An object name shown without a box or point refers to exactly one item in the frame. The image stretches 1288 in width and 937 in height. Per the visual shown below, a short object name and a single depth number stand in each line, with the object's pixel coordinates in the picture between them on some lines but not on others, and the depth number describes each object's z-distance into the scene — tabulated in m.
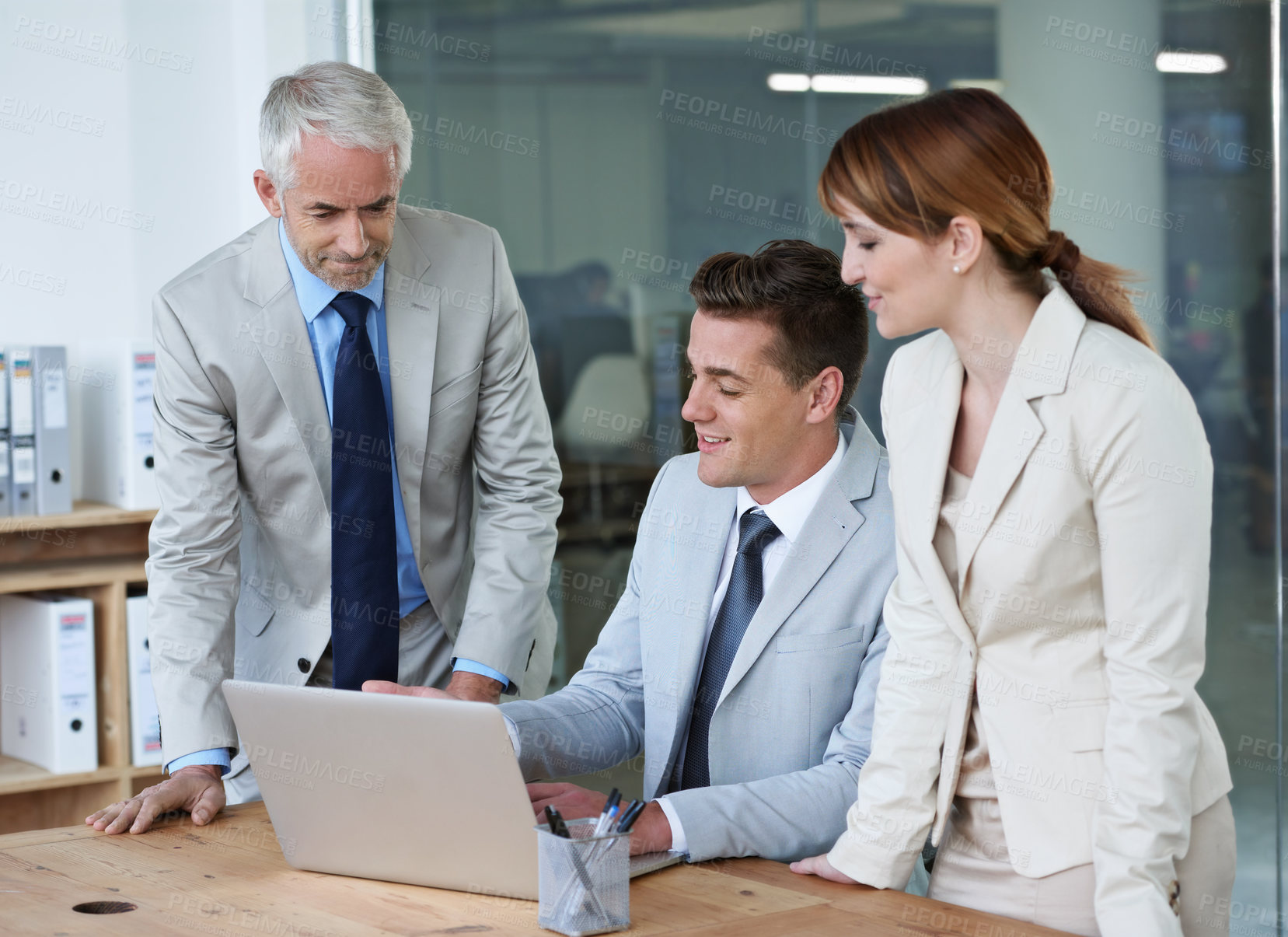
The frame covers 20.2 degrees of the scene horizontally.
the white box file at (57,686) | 6.60
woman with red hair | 4.50
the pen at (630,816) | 4.72
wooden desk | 4.71
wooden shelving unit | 6.59
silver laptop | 4.79
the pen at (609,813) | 4.75
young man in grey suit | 5.61
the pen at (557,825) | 4.63
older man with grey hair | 5.72
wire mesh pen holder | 4.56
